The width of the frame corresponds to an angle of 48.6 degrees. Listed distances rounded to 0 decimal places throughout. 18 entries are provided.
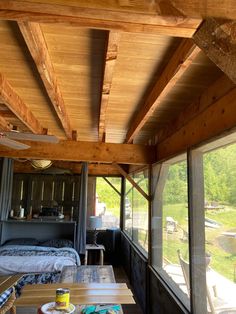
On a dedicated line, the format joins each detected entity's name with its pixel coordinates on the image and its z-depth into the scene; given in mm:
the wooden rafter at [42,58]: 1394
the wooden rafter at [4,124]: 3350
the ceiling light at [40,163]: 5457
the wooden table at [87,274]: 2862
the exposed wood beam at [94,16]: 899
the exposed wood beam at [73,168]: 6944
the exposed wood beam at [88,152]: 3930
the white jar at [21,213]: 6159
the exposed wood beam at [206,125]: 1878
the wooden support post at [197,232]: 2291
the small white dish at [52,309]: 1717
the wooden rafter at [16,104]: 2199
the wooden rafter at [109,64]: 1403
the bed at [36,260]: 4203
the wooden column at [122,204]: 7593
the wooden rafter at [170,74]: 1515
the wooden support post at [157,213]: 3756
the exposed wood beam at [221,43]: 886
